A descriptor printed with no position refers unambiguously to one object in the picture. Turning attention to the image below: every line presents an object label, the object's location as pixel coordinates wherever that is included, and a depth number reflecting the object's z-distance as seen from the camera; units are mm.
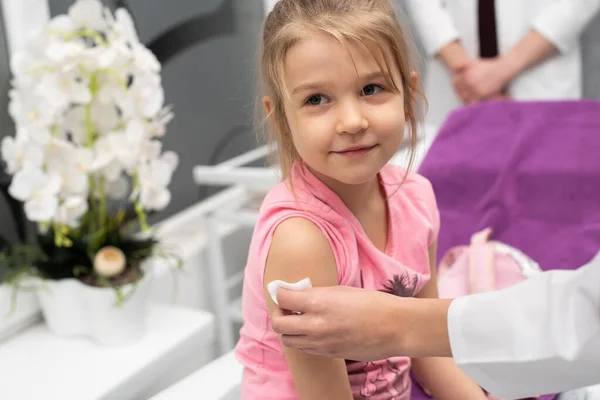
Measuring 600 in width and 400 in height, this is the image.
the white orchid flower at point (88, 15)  1292
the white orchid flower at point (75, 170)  1281
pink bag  1282
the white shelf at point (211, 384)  1075
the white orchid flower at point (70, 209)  1267
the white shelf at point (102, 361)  1207
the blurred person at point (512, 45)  1912
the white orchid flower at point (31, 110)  1234
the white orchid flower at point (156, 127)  1339
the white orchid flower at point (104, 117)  1320
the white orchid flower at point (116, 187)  1394
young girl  827
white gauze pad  776
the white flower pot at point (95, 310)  1327
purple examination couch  1419
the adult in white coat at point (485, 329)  680
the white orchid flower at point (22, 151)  1235
